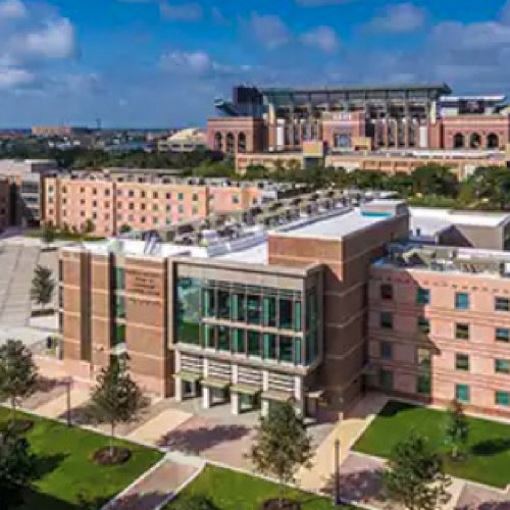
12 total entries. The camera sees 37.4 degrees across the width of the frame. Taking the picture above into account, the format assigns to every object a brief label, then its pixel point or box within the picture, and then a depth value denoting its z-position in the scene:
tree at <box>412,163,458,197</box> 126.00
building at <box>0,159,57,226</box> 117.12
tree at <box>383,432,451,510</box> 31.38
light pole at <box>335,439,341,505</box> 35.02
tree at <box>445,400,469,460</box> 38.94
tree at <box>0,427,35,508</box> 30.73
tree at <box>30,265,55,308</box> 67.06
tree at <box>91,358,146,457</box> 39.50
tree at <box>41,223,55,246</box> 102.62
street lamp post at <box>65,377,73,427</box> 44.11
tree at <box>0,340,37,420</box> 42.97
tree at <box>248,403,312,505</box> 34.03
